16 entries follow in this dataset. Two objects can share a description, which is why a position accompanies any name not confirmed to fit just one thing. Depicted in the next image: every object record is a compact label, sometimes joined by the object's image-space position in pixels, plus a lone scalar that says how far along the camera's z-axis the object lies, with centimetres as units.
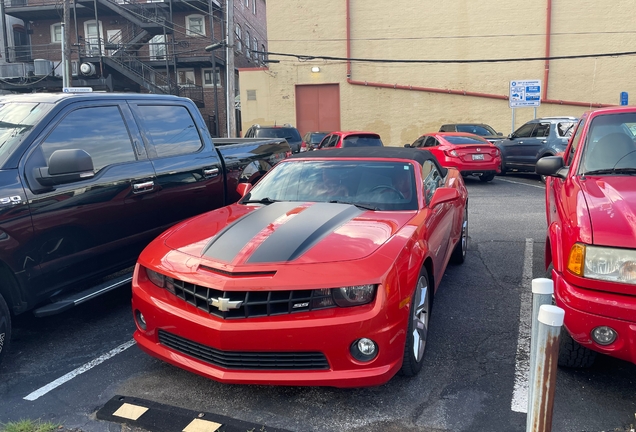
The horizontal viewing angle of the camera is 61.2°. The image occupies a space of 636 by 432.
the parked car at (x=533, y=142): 1388
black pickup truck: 372
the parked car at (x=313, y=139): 1825
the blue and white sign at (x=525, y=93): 2053
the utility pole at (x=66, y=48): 2189
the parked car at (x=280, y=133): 1852
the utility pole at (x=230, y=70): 2047
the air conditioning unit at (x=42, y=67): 2854
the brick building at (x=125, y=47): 2941
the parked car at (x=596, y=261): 294
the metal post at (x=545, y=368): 210
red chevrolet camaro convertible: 302
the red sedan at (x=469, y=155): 1381
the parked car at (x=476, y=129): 1898
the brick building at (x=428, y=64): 2500
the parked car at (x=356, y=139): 1392
